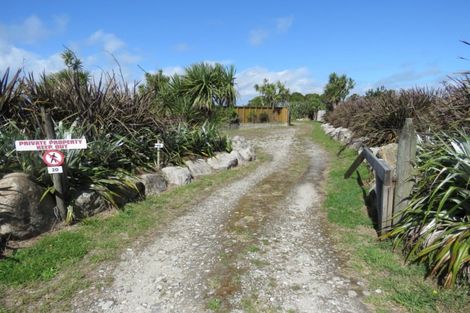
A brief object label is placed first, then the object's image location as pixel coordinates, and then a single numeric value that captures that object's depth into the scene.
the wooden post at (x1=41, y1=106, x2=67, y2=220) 4.70
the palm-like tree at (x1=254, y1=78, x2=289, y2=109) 45.91
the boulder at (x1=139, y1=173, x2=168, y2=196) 6.49
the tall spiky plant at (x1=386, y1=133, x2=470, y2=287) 3.15
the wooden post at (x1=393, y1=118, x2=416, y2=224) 4.12
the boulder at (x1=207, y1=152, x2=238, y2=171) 9.09
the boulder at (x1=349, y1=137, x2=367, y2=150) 10.80
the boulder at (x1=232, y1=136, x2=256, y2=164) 10.35
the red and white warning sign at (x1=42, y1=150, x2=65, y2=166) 4.54
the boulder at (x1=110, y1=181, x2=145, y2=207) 5.71
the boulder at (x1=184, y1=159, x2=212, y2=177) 8.28
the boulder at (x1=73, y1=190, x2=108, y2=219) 5.05
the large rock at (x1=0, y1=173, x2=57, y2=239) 4.14
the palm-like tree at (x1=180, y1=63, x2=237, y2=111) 12.30
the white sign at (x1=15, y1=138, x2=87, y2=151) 4.36
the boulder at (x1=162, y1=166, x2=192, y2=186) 7.31
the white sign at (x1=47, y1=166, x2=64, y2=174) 4.58
